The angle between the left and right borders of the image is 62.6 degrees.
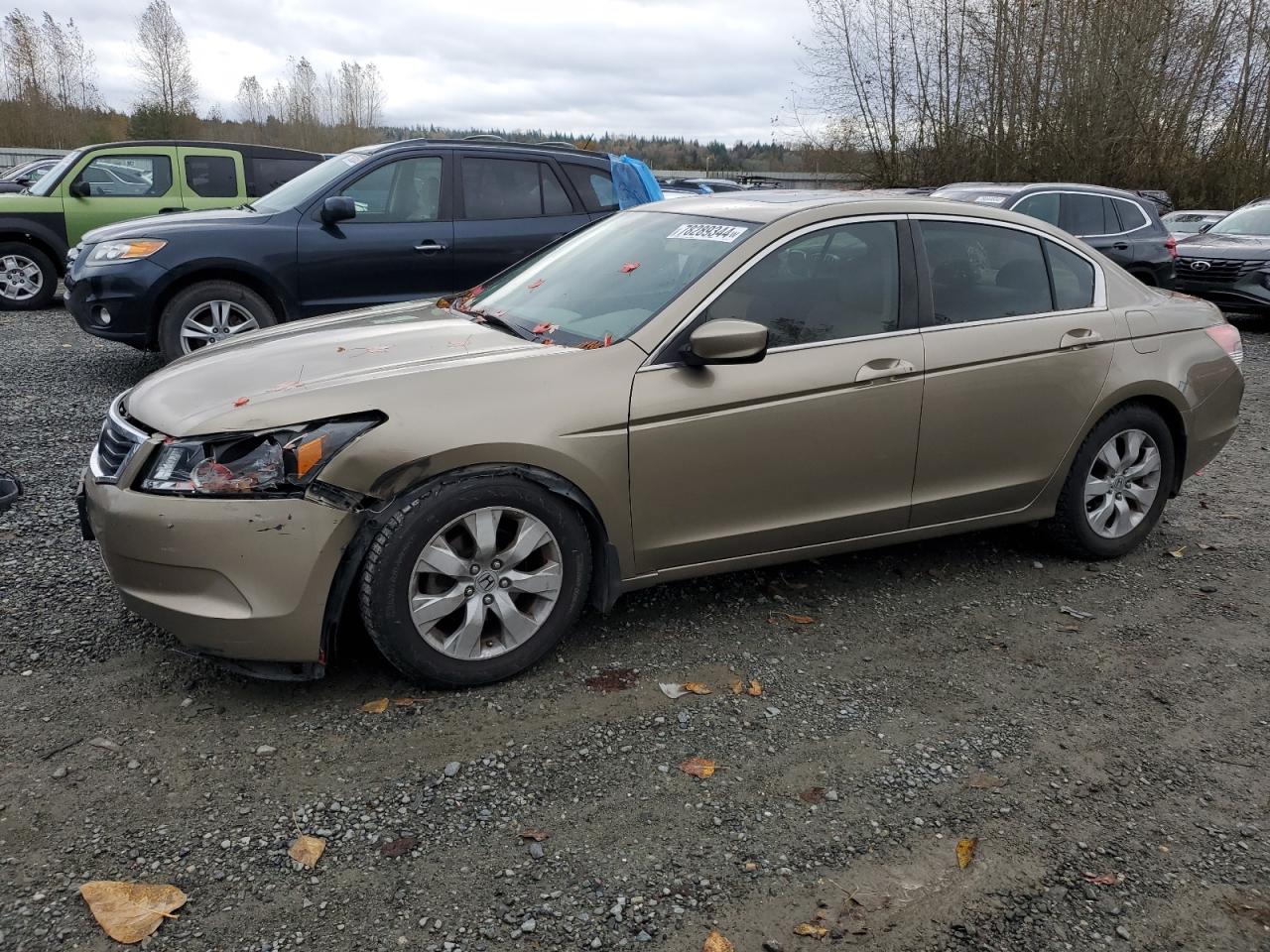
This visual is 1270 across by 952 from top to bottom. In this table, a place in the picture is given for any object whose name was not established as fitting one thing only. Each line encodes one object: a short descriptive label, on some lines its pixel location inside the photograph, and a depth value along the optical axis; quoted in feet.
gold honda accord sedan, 10.53
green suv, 38.14
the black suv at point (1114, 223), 39.04
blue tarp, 29.14
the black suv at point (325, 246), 24.88
